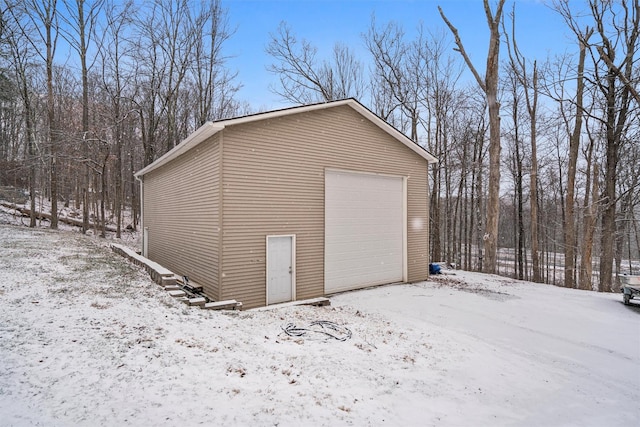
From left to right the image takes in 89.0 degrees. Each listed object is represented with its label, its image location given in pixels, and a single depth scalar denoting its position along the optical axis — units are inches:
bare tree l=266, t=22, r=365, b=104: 735.1
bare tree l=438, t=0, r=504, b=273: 499.2
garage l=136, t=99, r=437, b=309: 306.0
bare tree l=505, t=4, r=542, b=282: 603.0
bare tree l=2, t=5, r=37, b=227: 659.4
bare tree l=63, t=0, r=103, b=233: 732.0
